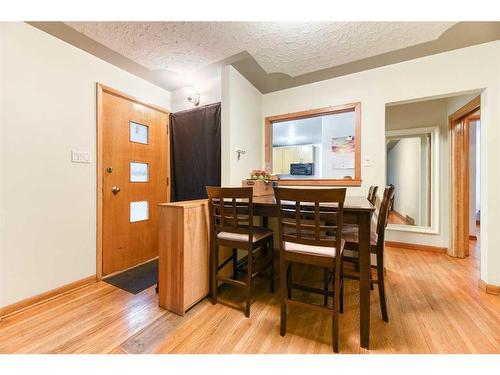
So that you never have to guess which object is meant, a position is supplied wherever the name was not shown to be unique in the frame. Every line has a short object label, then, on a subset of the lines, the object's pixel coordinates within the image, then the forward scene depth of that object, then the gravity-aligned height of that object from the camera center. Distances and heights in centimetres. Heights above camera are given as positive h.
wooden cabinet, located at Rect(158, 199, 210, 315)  151 -54
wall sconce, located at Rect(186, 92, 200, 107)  262 +117
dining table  120 -48
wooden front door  216 +12
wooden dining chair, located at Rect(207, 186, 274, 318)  149 -34
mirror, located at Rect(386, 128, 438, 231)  297 +23
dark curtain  248 +47
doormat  193 -98
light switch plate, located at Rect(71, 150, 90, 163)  187 +29
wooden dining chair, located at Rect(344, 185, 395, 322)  141 -43
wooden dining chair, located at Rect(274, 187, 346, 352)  113 -34
